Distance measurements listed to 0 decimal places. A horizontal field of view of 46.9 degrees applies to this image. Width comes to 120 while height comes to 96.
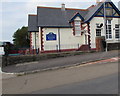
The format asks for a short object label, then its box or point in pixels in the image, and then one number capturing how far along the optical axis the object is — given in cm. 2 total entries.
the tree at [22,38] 5094
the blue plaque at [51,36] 2034
